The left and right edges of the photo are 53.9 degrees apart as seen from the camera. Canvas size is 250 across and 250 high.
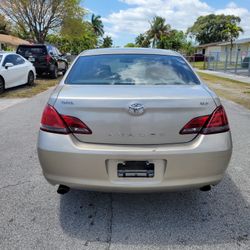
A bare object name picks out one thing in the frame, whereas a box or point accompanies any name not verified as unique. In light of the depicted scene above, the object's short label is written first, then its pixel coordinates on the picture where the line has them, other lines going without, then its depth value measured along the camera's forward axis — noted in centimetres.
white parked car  861
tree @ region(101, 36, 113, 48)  7838
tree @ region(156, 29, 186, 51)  4909
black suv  1261
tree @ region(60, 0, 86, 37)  2459
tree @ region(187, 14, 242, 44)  5560
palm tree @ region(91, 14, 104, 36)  6345
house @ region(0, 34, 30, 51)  3354
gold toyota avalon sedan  207
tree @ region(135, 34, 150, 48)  5729
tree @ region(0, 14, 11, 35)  2484
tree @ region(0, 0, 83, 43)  2343
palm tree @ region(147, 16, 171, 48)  5386
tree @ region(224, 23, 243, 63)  2781
